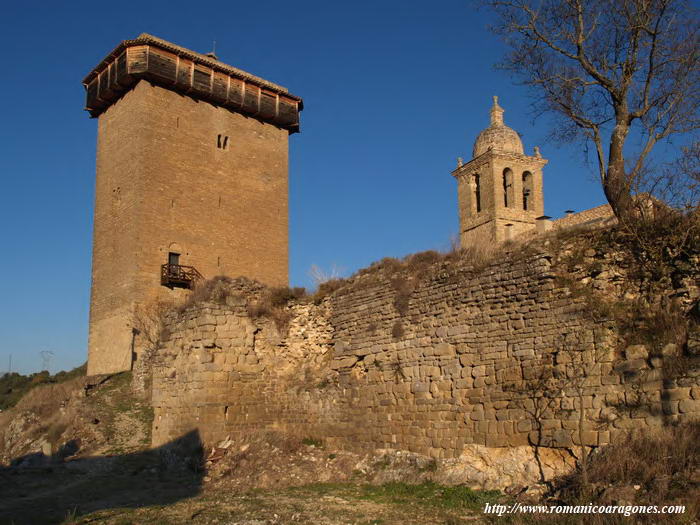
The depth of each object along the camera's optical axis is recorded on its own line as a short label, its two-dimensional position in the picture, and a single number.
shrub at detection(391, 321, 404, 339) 10.92
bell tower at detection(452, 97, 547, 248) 37.39
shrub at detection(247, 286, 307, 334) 13.26
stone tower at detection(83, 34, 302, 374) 24.45
